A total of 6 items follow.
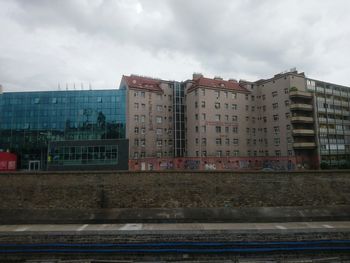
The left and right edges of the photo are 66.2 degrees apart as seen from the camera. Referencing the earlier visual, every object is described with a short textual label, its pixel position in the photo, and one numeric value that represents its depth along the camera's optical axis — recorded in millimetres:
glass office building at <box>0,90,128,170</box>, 55281
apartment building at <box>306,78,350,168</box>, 58188
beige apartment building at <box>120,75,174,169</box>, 56312
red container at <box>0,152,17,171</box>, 40938
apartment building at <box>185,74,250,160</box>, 57250
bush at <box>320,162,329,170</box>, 54819
